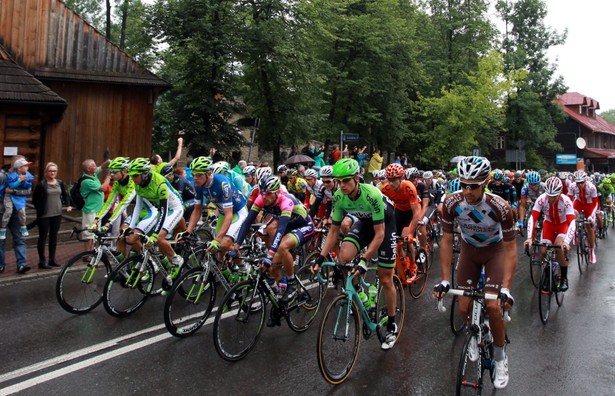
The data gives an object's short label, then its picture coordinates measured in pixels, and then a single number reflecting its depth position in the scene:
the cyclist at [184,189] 11.39
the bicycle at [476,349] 4.30
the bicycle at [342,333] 4.82
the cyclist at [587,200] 10.85
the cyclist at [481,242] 4.68
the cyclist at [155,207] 7.46
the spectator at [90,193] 10.72
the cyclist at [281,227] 6.25
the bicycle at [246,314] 5.44
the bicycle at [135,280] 6.90
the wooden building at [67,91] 15.81
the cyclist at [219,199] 7.09
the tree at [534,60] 50.12
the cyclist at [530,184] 9.27
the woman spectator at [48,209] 10.14
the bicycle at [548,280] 7.25
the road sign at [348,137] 20.10
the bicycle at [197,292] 5.97
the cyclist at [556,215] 7.67
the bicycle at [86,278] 6.98
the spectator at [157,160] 12.71
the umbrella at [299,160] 20.36
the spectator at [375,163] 26.04
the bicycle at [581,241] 11.06
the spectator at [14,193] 9.66
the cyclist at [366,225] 5.68
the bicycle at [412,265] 8.09
